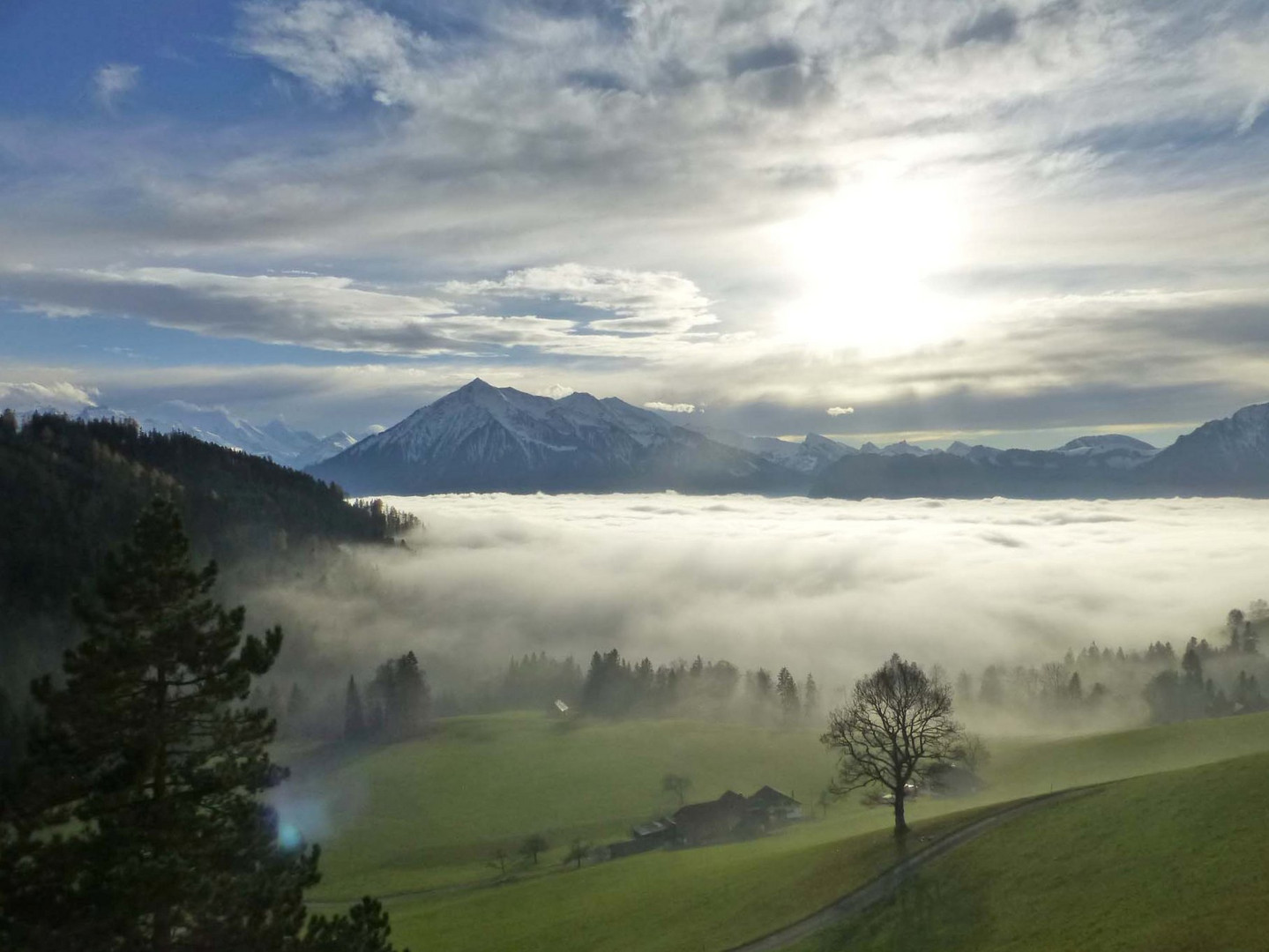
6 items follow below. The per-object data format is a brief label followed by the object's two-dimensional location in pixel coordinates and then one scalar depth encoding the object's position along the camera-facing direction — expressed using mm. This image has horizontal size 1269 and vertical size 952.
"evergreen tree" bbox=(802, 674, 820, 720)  170500
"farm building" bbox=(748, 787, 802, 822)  100062
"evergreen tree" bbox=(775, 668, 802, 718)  166375
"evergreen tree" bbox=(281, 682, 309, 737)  165625
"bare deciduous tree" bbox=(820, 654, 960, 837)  55594
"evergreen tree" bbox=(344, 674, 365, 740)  158375
